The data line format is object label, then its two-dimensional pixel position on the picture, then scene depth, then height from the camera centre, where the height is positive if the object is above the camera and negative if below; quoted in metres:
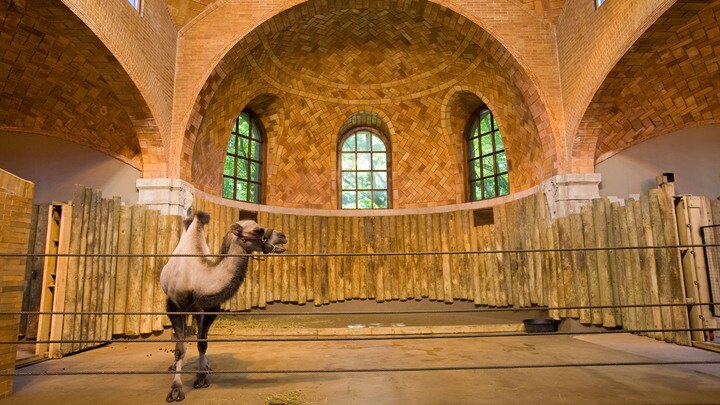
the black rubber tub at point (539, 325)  8.20 -1.11
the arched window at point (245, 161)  10.77 +2.68
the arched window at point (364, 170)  12.12 +2.67
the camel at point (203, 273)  4.54 -0.05
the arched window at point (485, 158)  10.84 +2.69
